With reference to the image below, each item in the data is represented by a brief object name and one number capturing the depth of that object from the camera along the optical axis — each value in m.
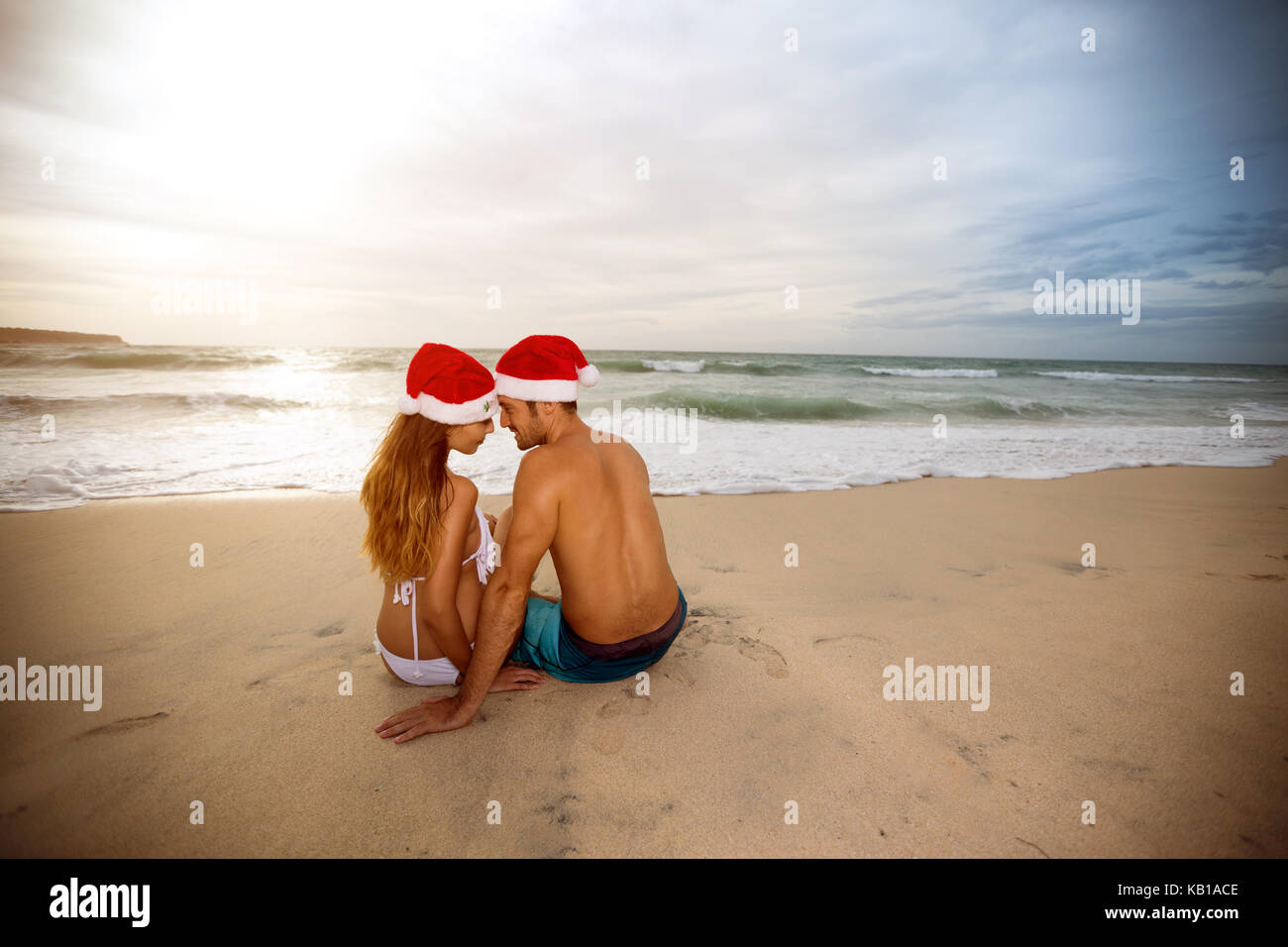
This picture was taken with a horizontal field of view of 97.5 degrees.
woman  2.44
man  2.33
